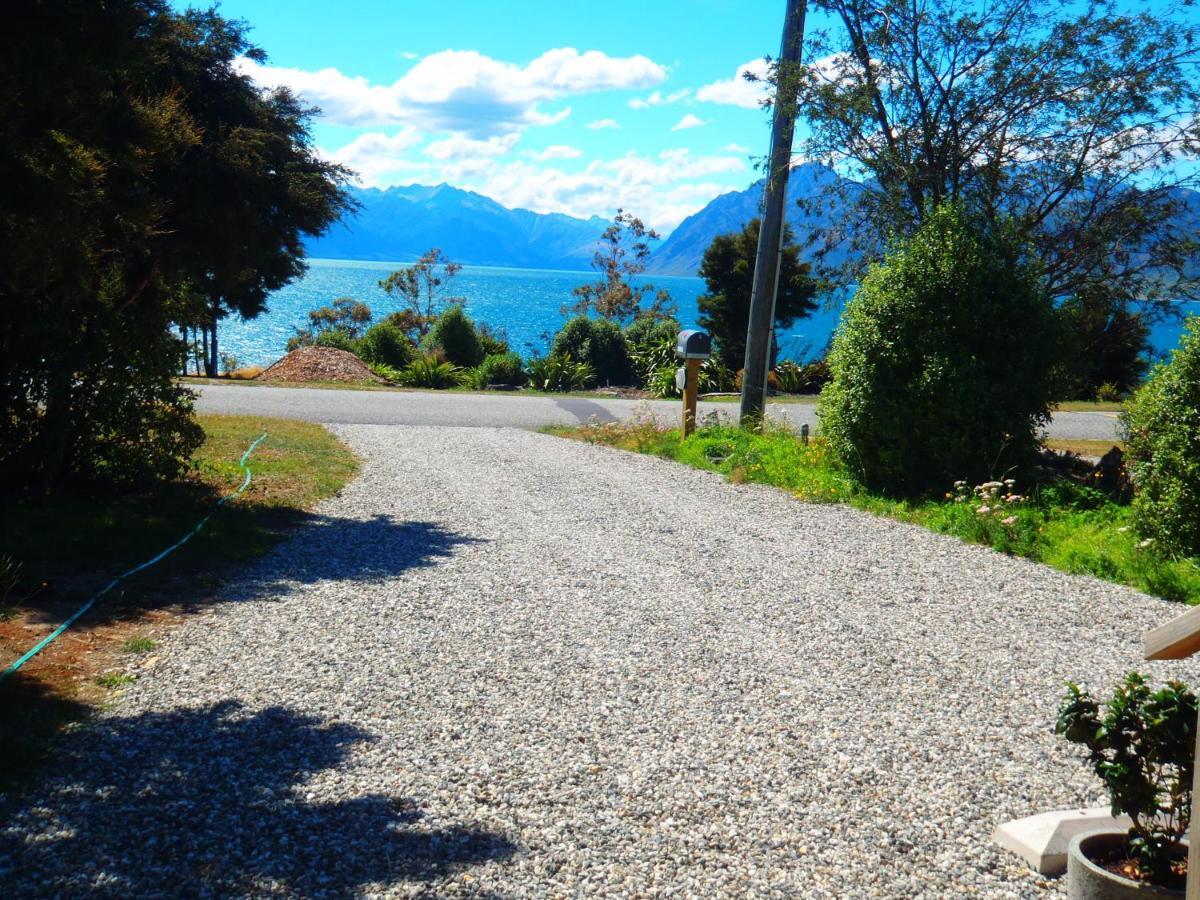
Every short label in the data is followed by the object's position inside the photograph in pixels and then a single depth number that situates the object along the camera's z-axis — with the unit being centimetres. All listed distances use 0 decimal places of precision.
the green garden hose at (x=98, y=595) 491
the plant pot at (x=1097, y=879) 283
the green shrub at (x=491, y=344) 2883
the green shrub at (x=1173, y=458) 699
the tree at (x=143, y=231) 629
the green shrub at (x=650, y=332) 2754
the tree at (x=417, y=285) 4147
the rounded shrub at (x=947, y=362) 957
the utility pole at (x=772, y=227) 1286
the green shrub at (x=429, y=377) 2447
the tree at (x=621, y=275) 4256
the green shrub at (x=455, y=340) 2745
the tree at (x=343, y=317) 4641
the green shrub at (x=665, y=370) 2341
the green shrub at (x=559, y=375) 2486
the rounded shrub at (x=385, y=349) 2747
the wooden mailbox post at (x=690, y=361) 1408
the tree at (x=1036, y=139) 1141
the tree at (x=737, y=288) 2950
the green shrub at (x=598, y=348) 2708
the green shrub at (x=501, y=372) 2497
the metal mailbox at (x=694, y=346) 1406
